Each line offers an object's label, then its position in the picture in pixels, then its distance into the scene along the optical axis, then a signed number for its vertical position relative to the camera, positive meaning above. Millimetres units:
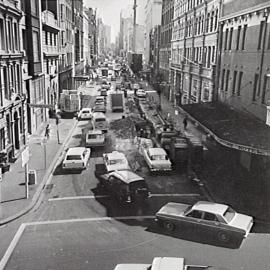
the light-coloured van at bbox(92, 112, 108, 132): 37322 -7781
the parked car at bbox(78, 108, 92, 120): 46156 -8413
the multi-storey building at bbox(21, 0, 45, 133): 33656 -798
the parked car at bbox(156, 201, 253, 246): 14617 -7091
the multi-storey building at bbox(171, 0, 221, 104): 38031 +343
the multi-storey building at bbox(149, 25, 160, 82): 90875 -99
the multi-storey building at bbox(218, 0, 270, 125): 22656 -296
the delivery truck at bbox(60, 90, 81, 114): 46906 -7106
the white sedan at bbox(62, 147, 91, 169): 24344 -7581
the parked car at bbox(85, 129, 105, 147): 30617 -7710
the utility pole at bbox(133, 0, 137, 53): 181625 +10709
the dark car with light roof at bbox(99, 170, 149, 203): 18688 -7214
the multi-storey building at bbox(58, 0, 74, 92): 56312 +285
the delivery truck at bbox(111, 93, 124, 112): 52844 -7669
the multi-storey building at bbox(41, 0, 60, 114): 41700 -114
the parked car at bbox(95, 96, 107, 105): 56172 -8090
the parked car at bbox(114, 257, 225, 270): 10672 -6428
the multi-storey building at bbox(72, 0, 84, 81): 73894 +2834
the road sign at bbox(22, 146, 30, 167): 18791 -5750
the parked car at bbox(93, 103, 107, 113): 51575 -8482
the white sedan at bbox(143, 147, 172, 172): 24172 -7490
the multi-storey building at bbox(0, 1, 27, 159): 24547 -2669
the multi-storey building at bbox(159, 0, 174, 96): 69738 +2719
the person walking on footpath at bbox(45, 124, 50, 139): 33675 -8070
